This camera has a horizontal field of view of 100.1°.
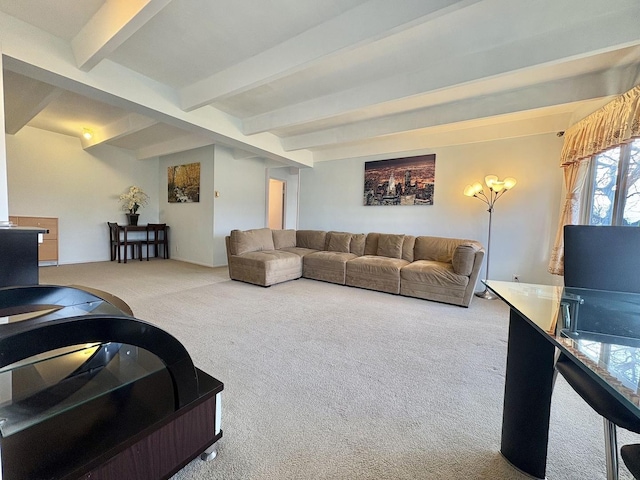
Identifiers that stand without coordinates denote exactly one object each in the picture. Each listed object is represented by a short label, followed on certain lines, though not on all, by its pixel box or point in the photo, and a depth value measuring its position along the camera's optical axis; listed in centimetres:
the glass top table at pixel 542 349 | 93
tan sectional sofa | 340
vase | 600
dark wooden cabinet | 188
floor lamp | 364
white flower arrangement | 609
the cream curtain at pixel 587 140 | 219
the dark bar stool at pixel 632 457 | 72
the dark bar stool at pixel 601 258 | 144
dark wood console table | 565
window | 247
